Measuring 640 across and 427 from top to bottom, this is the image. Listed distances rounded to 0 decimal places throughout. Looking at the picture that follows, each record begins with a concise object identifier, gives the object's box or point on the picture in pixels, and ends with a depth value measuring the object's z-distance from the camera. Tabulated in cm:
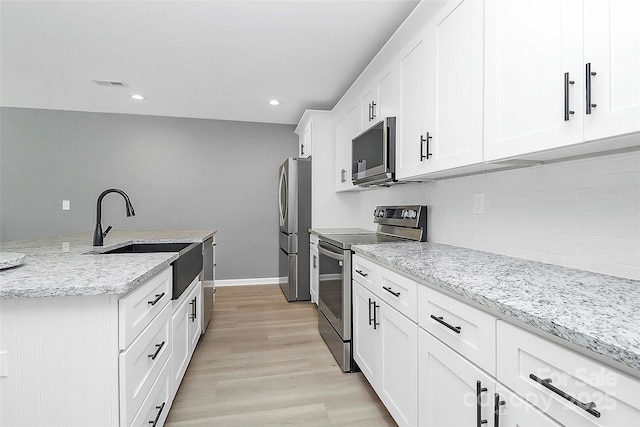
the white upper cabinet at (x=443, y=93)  138
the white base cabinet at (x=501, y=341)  63
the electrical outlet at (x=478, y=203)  177
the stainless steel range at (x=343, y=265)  210
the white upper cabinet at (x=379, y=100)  217
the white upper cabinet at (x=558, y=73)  84
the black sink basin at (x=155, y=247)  232
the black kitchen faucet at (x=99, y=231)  192
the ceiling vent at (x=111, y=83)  313
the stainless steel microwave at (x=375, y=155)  214
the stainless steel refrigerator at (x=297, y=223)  368
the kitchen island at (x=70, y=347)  98
